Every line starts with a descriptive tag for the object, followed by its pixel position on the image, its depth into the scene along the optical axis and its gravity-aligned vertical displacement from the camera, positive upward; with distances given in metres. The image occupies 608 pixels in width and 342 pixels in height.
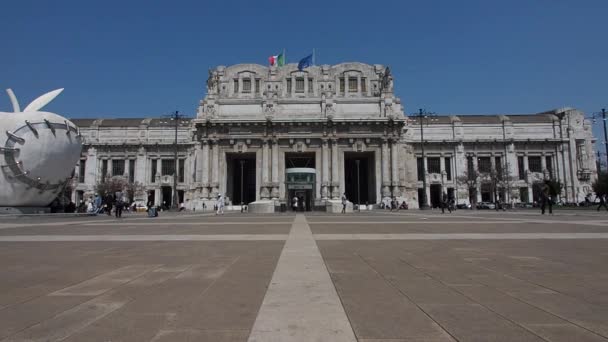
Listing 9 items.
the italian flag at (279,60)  60.75 +23.28
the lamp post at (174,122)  54.84 +11.87
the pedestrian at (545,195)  25.99 -0.07
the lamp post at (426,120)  62.63 +14.94
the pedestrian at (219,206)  38.04 -0.83
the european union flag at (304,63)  57.00 +21.34
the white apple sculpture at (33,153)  25.28 +3.42
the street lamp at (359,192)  60.28 +0.76
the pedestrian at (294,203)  43.70 -0.80
